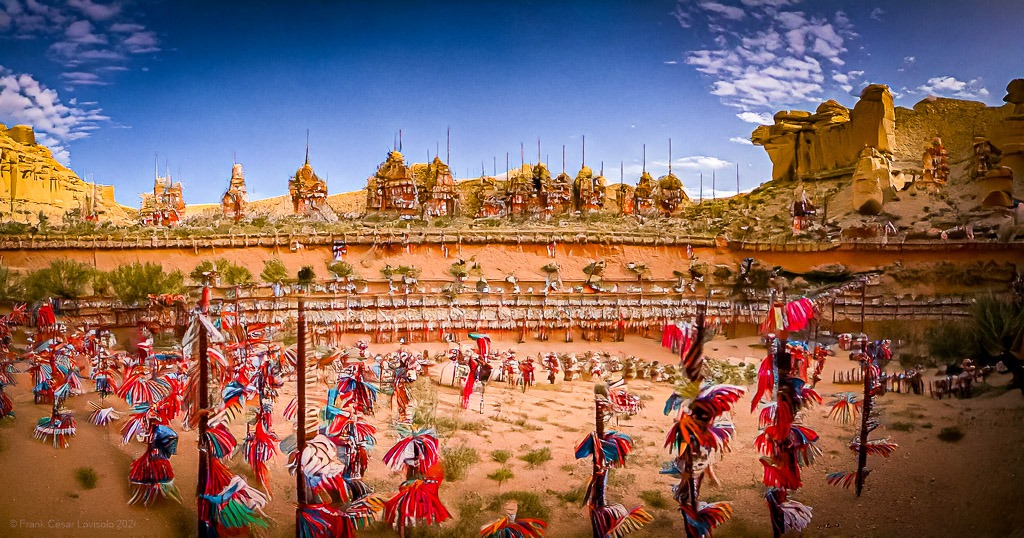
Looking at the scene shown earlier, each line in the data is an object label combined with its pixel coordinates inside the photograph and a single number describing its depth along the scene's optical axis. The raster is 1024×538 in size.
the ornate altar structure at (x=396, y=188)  35.03
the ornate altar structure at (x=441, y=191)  35.47
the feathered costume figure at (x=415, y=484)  7.42
